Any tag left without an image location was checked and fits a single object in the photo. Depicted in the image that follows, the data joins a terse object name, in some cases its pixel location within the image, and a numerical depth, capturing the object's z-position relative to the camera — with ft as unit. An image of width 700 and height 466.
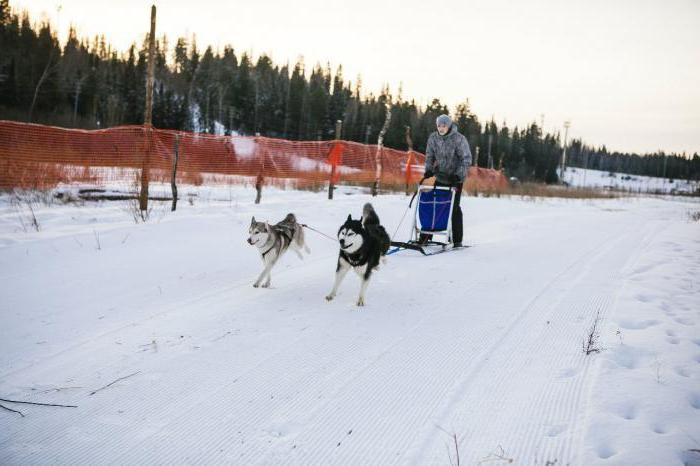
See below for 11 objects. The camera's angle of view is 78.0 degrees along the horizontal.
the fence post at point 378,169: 47.93
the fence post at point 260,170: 34.78
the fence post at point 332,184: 41.57
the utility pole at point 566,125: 191.83
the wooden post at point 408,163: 53.10
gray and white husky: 16.66
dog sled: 24.54
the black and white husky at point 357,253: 15.14
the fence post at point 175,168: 29.76
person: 24.35
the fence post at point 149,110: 29.68
